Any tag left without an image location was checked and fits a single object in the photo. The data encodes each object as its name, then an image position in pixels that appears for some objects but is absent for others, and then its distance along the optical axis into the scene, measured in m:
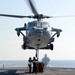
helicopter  35.06
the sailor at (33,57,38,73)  33.18
